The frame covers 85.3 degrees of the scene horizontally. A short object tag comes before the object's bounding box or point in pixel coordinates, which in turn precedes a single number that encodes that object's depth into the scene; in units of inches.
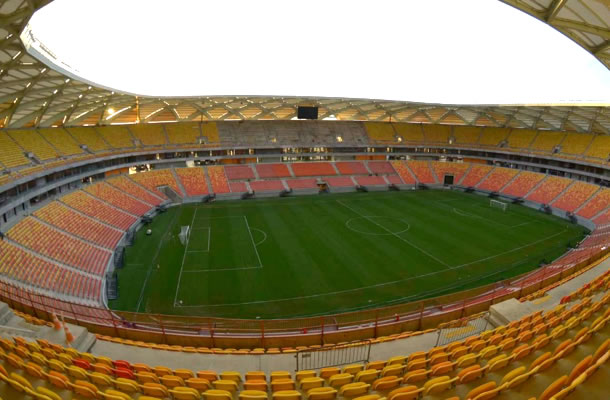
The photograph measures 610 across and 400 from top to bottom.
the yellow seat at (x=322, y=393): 254.2
